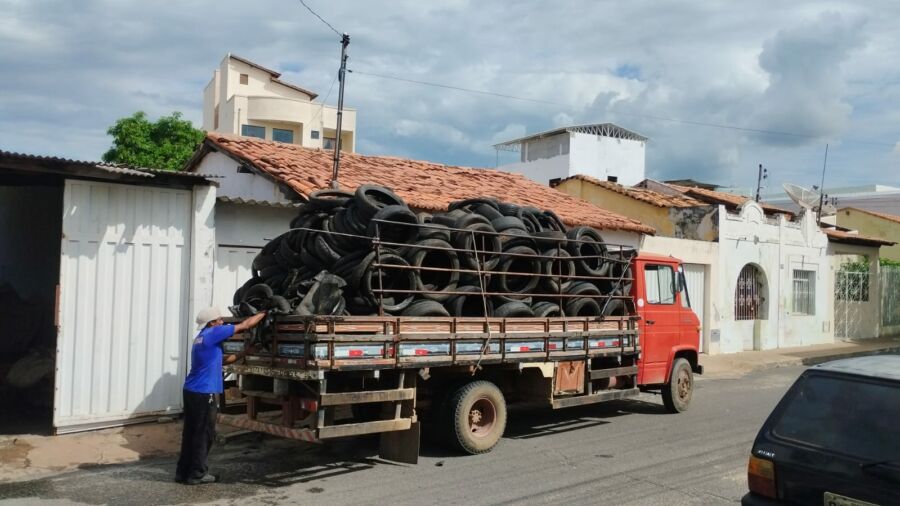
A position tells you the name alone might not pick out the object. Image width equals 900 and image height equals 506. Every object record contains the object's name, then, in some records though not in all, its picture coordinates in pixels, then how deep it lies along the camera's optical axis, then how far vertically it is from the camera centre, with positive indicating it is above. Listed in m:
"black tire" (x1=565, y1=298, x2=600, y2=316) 9.03 -0.23
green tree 24.36 +4.51
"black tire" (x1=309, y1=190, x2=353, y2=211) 8.14 +0.88
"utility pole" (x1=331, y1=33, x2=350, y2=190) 10.88 +3.00
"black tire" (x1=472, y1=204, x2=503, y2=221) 9.11 +0.92
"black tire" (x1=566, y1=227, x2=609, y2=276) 9.28 +0.50
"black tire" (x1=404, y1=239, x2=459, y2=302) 7.59 +0.21
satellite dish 24.73 +3.30
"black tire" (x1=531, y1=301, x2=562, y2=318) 8.57 -0.25
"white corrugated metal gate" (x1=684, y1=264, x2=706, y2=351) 17.73 +0.14
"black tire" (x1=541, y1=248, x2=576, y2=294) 8.80 +0.22
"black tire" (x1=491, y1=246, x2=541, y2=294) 8.40 +0.18
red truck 6.55 -0.86
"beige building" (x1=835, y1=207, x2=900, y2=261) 32.75 +3.22
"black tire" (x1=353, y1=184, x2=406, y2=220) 7.66 +0.92
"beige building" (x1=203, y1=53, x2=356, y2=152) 38.28 +8.96
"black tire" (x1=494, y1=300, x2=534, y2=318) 8.11 -0.26
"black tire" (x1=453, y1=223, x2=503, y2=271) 8.02 +0.44
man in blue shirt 6.69 -1.04
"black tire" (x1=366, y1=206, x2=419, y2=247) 7.57 +0.60
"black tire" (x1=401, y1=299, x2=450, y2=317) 7.39 -0.24
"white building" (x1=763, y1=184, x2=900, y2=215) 45.38 +6.14
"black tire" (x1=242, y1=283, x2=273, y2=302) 7.44 -0.11
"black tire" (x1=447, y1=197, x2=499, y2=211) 9.37 +1.04
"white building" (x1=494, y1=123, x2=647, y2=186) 43.72 +8.15
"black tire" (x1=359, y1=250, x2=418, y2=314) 7.17 -0.01
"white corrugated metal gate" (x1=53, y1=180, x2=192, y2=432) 8.48 -0.30
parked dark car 3.83 -0.80
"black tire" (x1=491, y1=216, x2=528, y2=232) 8.79 +0.74
